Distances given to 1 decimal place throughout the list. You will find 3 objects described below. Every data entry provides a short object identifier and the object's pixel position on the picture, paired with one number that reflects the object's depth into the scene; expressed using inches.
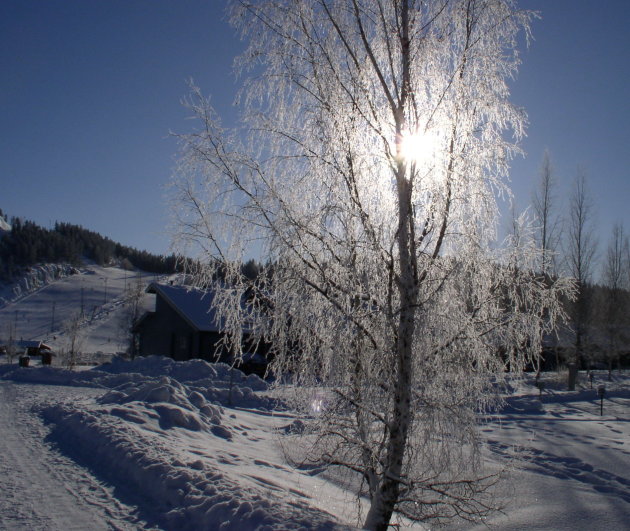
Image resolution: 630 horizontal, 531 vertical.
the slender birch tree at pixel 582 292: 1188.5
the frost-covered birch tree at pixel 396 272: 185.9
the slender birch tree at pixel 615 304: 1385.3
